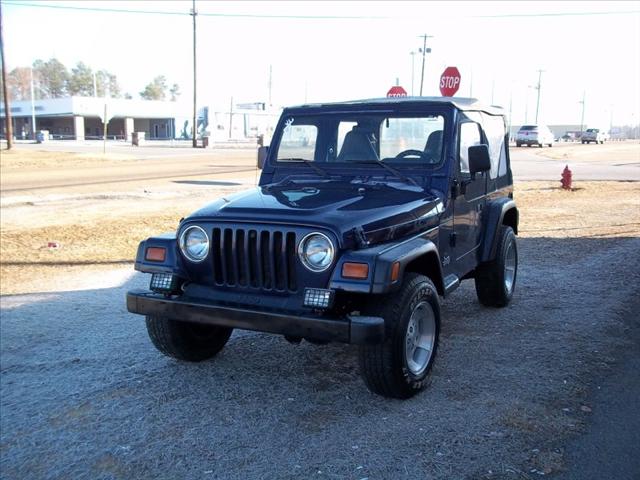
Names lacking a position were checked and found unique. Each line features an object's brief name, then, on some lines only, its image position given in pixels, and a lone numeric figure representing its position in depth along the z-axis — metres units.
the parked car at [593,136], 65.06
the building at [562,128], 116.55
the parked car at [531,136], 48.69
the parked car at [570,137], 86.15
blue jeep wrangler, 3.91
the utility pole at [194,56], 50.75
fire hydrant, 18.25
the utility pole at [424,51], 53.75
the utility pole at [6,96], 37.00
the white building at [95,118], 75.19
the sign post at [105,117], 28.46
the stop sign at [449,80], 14.62
